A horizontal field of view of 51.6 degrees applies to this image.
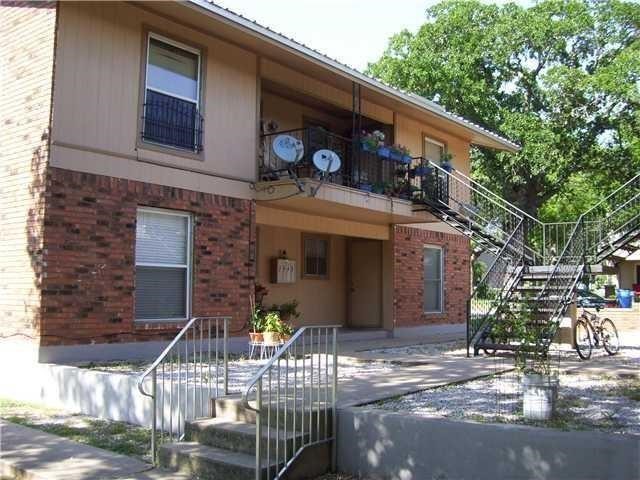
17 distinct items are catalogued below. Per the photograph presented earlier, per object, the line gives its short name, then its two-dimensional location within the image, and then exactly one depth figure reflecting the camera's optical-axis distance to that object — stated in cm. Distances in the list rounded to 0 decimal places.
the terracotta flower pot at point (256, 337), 1085
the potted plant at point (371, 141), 1366
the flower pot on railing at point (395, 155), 1438
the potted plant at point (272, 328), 1072
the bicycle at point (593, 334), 1181
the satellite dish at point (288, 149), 1162
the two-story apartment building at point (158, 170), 936
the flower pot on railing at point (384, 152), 1404
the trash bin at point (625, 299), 2683
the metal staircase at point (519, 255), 1131
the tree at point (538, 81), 2402
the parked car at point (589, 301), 2463
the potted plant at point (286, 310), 1222
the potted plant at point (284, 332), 1085
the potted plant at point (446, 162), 1628
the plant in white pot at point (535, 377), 600
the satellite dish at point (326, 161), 1182
